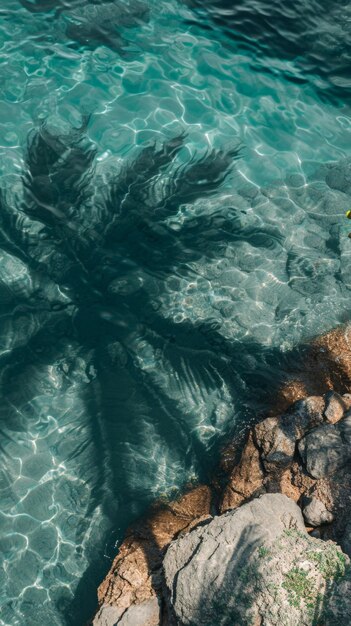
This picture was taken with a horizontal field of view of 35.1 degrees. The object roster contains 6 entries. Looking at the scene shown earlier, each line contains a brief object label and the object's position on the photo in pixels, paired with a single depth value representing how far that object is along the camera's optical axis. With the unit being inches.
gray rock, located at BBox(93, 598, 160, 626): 206.5
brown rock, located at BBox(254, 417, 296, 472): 243.1
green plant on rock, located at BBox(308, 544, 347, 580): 178.5
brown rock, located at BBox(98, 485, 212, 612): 218.5
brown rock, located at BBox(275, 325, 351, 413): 279.7
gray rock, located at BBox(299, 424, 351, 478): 228.2
